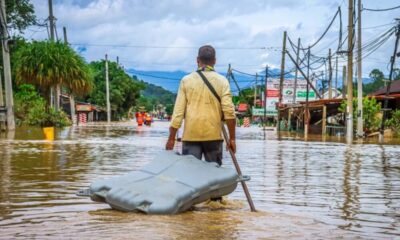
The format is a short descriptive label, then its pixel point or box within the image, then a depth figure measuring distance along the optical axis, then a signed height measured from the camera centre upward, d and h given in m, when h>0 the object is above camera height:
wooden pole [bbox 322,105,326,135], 42.06 -0.60
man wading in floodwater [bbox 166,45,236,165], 7.25 +0.02
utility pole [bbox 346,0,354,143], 35.38 +2.01
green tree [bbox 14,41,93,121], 42.03 +2.86
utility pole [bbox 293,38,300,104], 59.16 +3.43
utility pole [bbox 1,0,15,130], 32.62 +1.82
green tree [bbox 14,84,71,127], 40.62 +0.08
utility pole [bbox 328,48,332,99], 62.51 +3.22
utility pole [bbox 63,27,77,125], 55.22 +0.68
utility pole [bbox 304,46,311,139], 42.61 -0.34
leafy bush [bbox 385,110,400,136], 37.38 -0.54
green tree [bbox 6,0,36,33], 50.64 +7.21
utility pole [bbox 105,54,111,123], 78.39 +1.17
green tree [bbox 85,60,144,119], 92.19 +3.30
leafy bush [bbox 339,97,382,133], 37.59 -0.11
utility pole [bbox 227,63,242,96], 74.61 +4.15
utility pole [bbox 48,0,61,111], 48.31 +6.54
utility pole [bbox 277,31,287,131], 55.62 +3.70
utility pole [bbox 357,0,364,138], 35.06 +1.51
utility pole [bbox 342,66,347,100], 56.61 +2.67
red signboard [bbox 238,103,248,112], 108.20 +0.96
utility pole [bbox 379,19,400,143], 34.66 +2.13
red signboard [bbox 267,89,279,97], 76.56 +2.23
